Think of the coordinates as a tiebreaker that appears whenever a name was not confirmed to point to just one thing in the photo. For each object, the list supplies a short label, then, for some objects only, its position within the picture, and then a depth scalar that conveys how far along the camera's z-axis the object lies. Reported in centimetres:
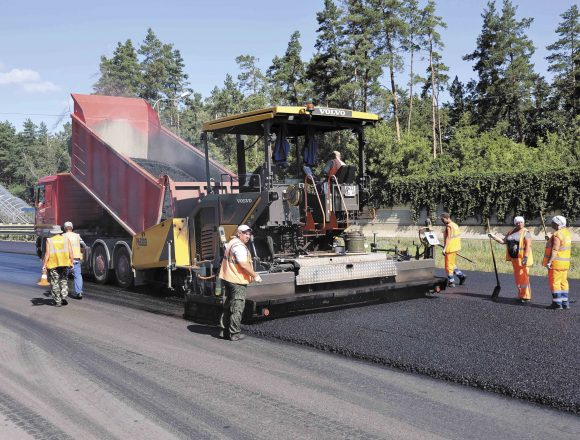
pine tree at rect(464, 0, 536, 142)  4431
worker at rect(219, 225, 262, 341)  680
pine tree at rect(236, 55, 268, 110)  4409
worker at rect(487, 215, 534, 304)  874
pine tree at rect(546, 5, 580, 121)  4238
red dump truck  1006
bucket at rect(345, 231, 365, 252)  878
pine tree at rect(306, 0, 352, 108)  3697
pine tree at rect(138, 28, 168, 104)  5962
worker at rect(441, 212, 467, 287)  1044
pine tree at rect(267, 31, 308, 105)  4088
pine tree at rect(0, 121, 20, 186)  8869
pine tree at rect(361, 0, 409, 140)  3666
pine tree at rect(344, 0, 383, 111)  3588
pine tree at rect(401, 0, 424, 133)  3853
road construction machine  792
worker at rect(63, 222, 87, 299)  1000
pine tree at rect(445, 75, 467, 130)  5344
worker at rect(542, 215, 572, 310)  816
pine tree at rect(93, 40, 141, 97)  5575
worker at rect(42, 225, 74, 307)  952
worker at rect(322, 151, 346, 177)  842
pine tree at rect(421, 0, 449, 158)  3969
